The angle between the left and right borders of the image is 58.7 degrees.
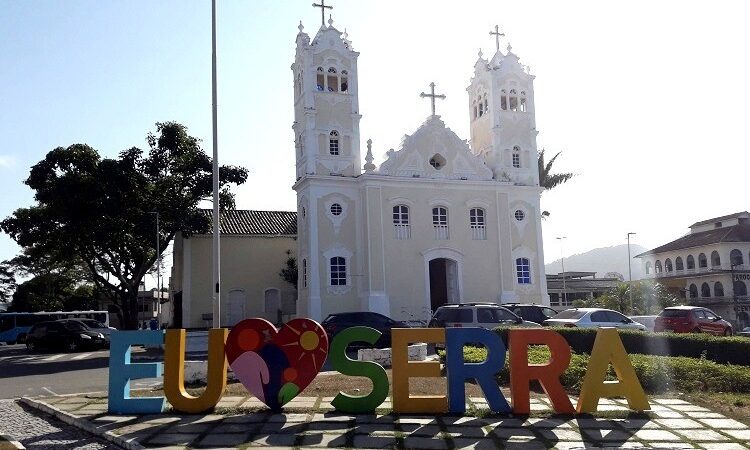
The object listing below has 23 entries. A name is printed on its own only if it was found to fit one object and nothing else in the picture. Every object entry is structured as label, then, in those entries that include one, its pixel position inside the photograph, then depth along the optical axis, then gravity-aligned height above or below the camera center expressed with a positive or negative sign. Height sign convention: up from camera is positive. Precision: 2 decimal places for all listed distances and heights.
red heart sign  10.45 -0.81
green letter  10.20 -1.16
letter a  10.04 -1.29
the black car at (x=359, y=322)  22.23 -0.66
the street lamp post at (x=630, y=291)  36.26 +0.08
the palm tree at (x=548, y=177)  41.31 +7.27
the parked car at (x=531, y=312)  23.58 -0.57
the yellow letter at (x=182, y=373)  10.32 -1.02
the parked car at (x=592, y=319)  20.48 -0.79
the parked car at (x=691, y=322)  22.77 -1.07
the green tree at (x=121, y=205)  32.34 +5.27
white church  29.91 +4.56
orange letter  10.03 -1.12
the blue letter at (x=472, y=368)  10.13 -1.07
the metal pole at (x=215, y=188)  16.00 +2.89
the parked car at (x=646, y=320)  26.23 -1.10
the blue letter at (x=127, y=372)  10.43 -0.98
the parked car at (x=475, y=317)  20.50 -0.58
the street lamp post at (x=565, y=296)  57.66 -0.10
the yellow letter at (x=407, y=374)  10.16 -1.12
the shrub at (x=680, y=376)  12.22 -1.58
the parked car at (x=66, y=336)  28.02 -1.01
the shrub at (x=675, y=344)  14.52 -1.25
